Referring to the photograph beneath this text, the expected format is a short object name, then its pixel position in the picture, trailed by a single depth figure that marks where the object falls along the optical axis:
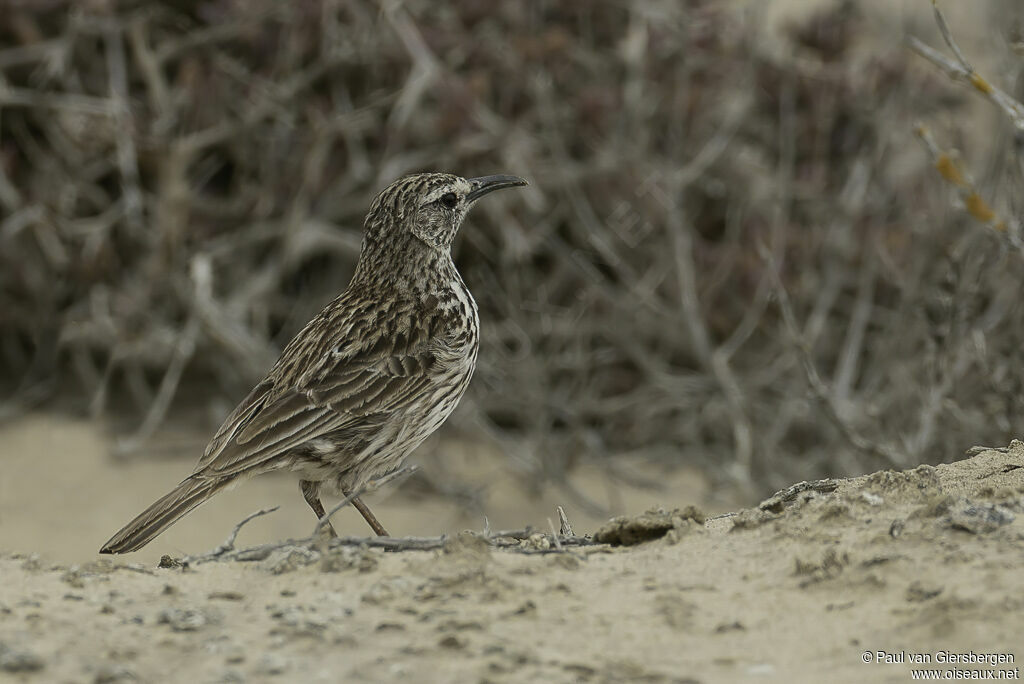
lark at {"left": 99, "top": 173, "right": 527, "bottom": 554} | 9.52
